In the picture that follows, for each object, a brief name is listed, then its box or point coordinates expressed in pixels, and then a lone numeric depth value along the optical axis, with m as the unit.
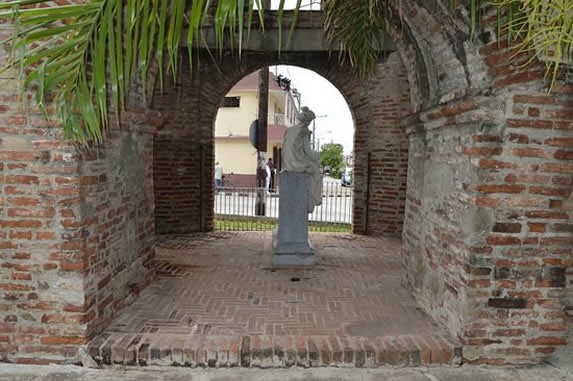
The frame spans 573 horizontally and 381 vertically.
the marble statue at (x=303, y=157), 6.20
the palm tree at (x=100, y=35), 1.46
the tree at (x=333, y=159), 38.81
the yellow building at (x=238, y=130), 23.75
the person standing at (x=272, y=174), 19.52
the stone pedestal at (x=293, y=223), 6.14
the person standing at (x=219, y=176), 19.11
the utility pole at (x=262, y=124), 12.72
